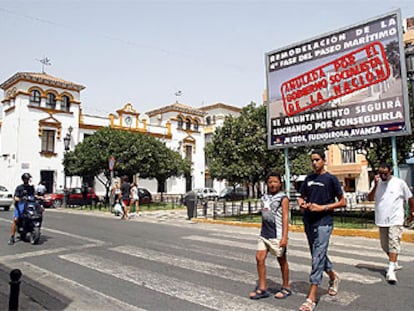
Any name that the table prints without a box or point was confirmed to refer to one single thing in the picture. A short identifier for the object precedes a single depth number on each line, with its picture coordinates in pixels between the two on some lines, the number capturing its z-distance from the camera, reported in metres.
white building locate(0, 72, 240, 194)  30.75
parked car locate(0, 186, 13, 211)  20.67
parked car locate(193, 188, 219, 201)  36.28
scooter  8.57
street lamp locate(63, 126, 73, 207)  25.05
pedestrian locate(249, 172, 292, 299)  4.53
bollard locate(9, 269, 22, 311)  3.36
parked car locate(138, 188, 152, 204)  27.88
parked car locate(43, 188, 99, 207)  24.79
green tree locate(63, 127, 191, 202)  25.30
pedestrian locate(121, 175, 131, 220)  15.77
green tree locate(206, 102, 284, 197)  15.94
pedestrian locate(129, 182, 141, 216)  17.02
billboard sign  10.20
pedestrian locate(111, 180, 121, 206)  18.92
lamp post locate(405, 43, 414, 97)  10.23
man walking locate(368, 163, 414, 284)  5.61
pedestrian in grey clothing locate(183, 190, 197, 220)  15.14
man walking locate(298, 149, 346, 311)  4.34
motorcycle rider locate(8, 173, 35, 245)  8.66
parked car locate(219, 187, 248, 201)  34.80
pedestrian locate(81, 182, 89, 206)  26.19
